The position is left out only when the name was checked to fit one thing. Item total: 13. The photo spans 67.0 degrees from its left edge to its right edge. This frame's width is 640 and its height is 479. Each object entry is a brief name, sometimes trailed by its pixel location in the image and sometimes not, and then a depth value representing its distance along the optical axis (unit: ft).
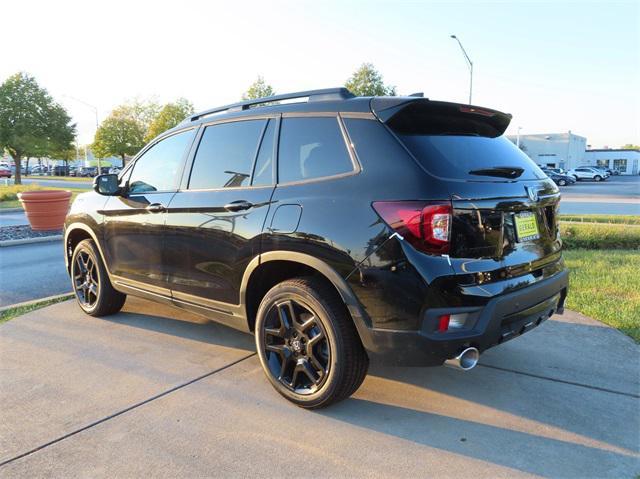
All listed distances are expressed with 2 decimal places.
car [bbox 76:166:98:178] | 206.08
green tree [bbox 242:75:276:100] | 146.56
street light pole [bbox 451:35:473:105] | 89.60
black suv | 8.47
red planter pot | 37.99
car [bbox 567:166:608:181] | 172.55
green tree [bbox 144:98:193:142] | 180.47
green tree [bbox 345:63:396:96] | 134.82
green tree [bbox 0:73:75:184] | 107.14
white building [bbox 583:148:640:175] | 273.95
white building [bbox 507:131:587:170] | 245.24
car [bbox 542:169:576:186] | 145.65
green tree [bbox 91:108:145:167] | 184.14
